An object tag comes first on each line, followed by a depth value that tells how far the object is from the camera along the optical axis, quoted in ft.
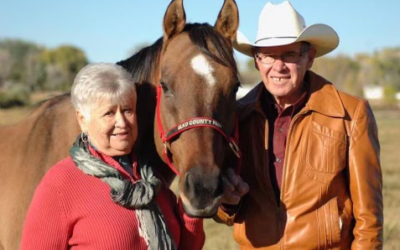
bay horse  8.84
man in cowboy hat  9.33
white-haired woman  7.71
